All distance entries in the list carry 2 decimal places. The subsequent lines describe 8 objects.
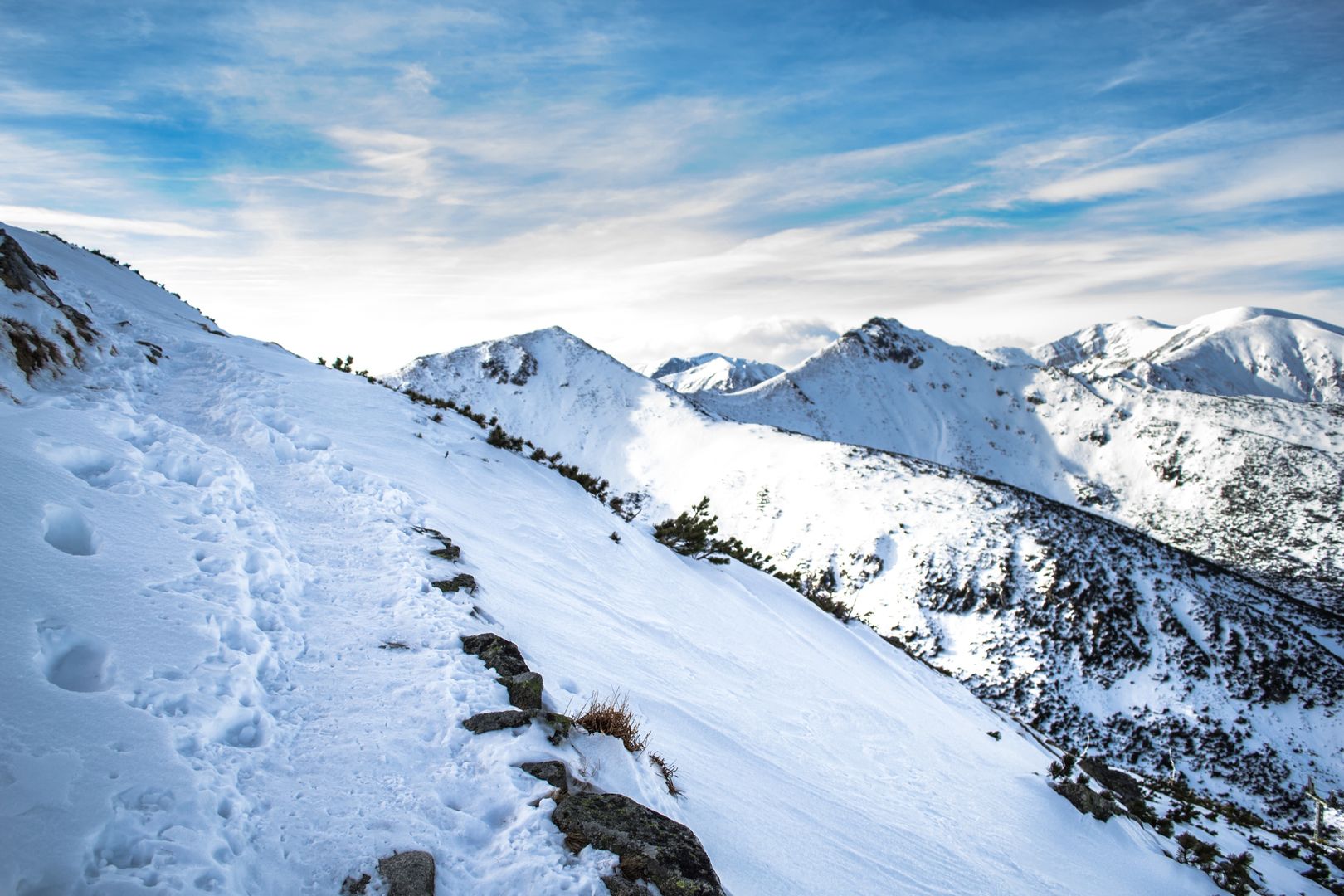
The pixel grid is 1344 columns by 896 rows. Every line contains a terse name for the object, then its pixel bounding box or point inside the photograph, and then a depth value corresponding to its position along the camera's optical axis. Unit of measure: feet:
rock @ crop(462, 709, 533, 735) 12.17
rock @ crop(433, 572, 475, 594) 18.29
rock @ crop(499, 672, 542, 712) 13.30
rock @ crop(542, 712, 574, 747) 12.40
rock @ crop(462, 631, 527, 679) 14.53
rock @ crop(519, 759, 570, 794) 10.95
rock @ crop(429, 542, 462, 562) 20.77
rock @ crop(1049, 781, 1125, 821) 26.94
